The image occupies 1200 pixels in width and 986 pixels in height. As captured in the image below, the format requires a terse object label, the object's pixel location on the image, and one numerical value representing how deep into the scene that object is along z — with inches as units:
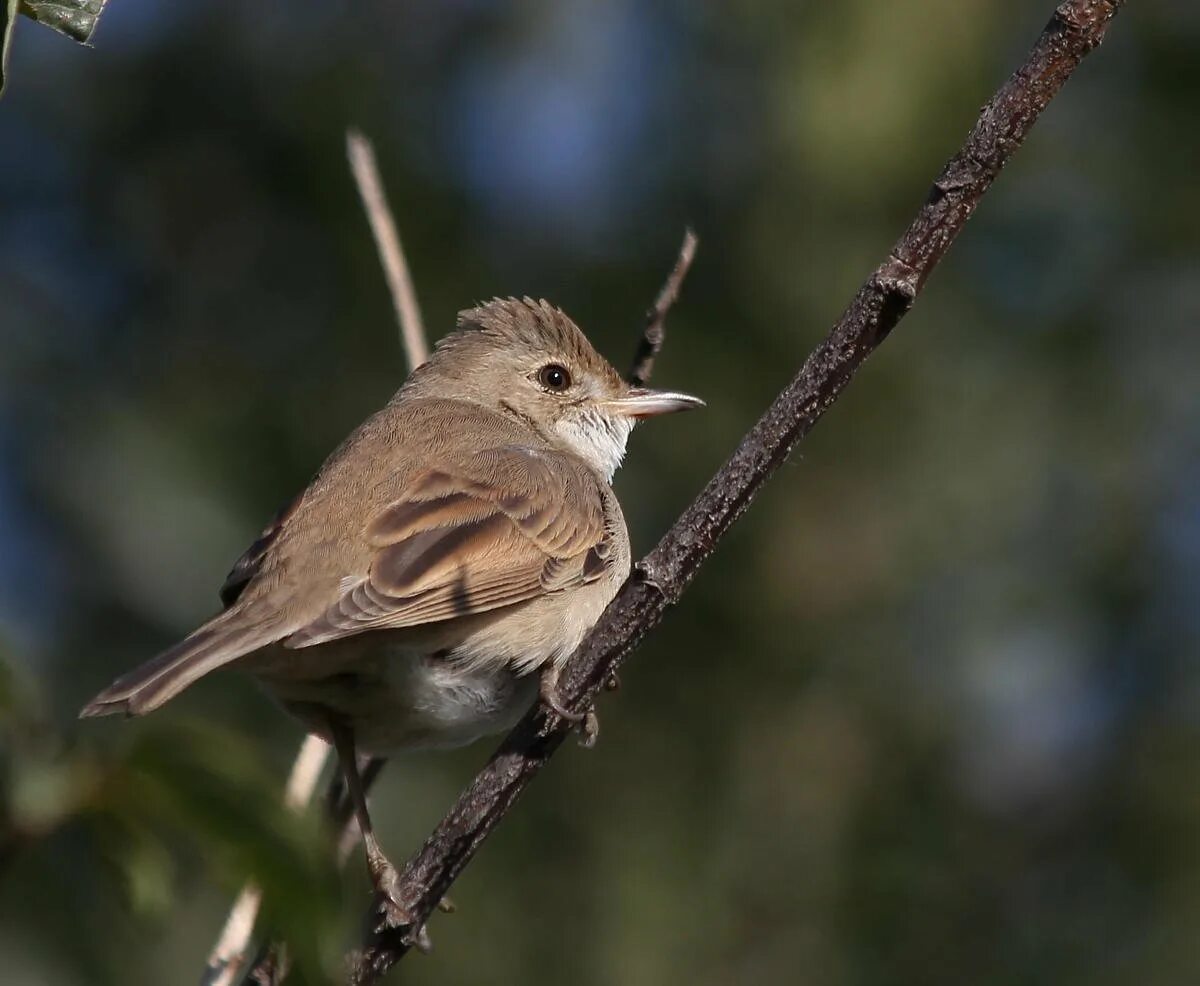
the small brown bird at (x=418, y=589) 308.3
